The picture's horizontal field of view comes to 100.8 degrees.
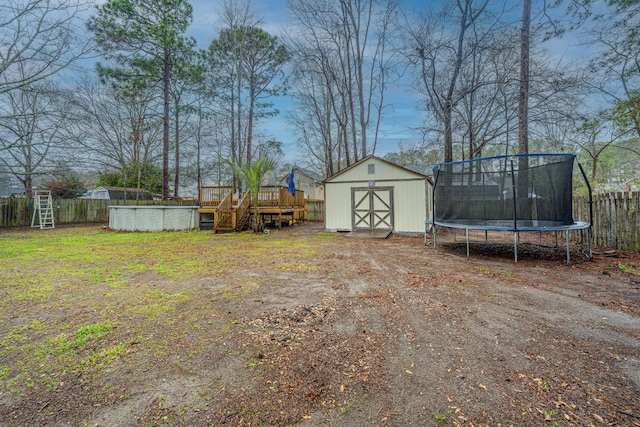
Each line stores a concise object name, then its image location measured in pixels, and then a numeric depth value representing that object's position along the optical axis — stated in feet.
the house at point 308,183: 103.86
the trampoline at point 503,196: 17.83
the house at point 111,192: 83.92
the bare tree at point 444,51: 32.50
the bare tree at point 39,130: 28.58
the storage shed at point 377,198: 34.45
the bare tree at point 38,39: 26.96
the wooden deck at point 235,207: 36.86
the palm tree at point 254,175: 34.01
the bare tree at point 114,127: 33.47
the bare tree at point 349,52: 46.26
